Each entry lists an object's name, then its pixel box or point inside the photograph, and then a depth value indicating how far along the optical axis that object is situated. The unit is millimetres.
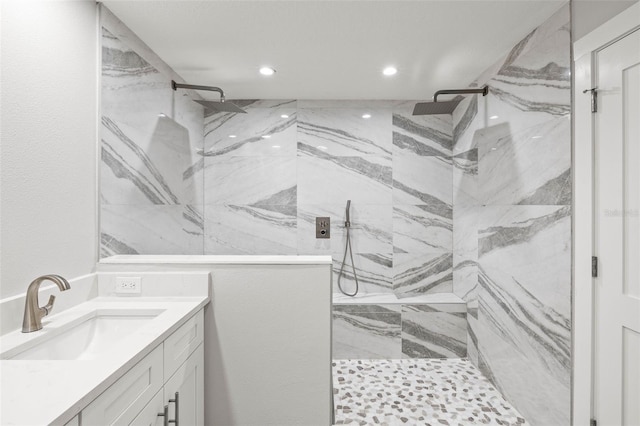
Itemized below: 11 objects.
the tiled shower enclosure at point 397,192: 1844
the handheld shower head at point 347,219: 3246
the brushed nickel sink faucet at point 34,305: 1224
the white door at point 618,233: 1396
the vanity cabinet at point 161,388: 936
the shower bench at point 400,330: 2920
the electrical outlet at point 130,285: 1685
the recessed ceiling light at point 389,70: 2537
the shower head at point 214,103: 2375
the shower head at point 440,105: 2447
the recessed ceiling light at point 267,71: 2553
